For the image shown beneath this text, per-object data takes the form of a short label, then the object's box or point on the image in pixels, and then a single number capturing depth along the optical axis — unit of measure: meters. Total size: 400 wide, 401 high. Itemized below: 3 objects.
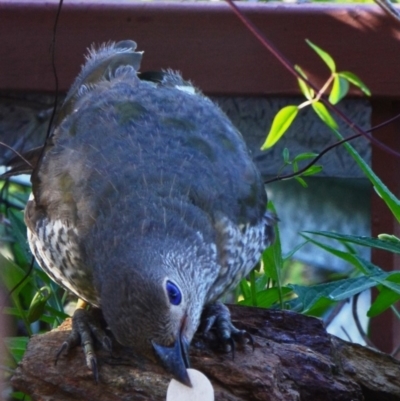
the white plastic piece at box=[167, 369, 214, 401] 5.81
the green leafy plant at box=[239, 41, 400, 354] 7.14
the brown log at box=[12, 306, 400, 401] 6.35
